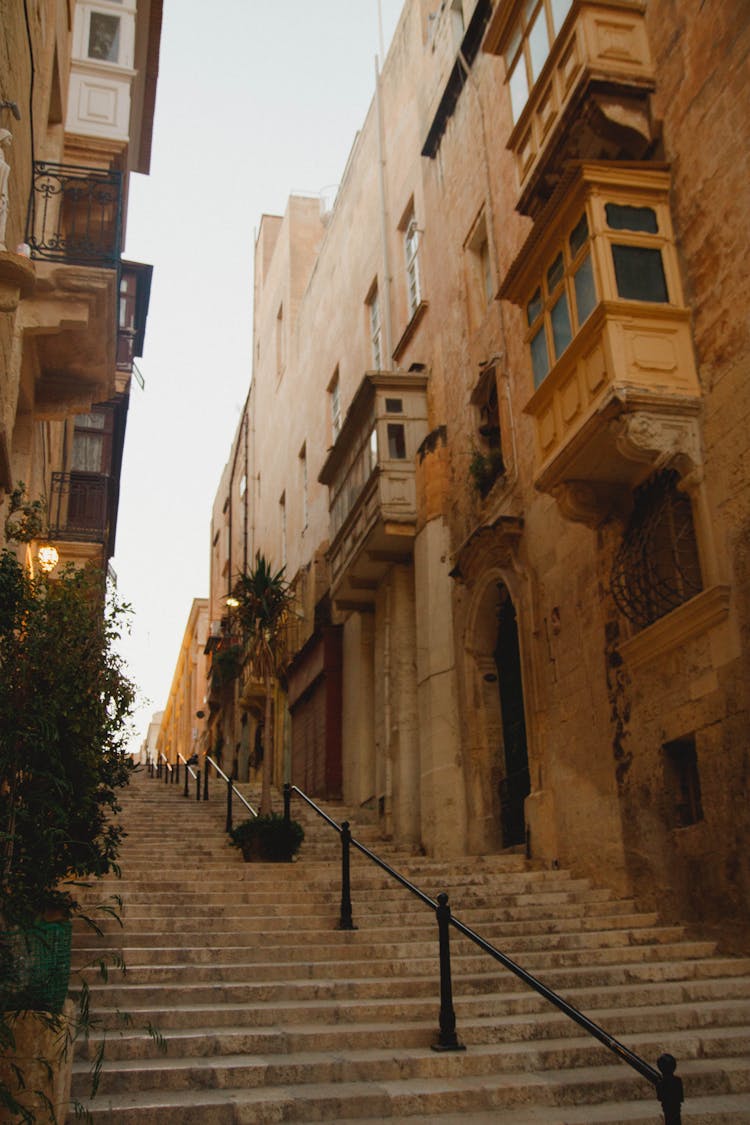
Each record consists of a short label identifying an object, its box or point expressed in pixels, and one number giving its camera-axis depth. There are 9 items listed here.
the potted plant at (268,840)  11.81
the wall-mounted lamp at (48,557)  11.67
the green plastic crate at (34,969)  4.64
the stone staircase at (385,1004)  5.38
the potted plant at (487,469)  14.91
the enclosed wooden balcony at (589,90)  10.59
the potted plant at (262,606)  16.38
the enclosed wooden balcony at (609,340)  9.42
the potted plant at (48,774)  4.67
